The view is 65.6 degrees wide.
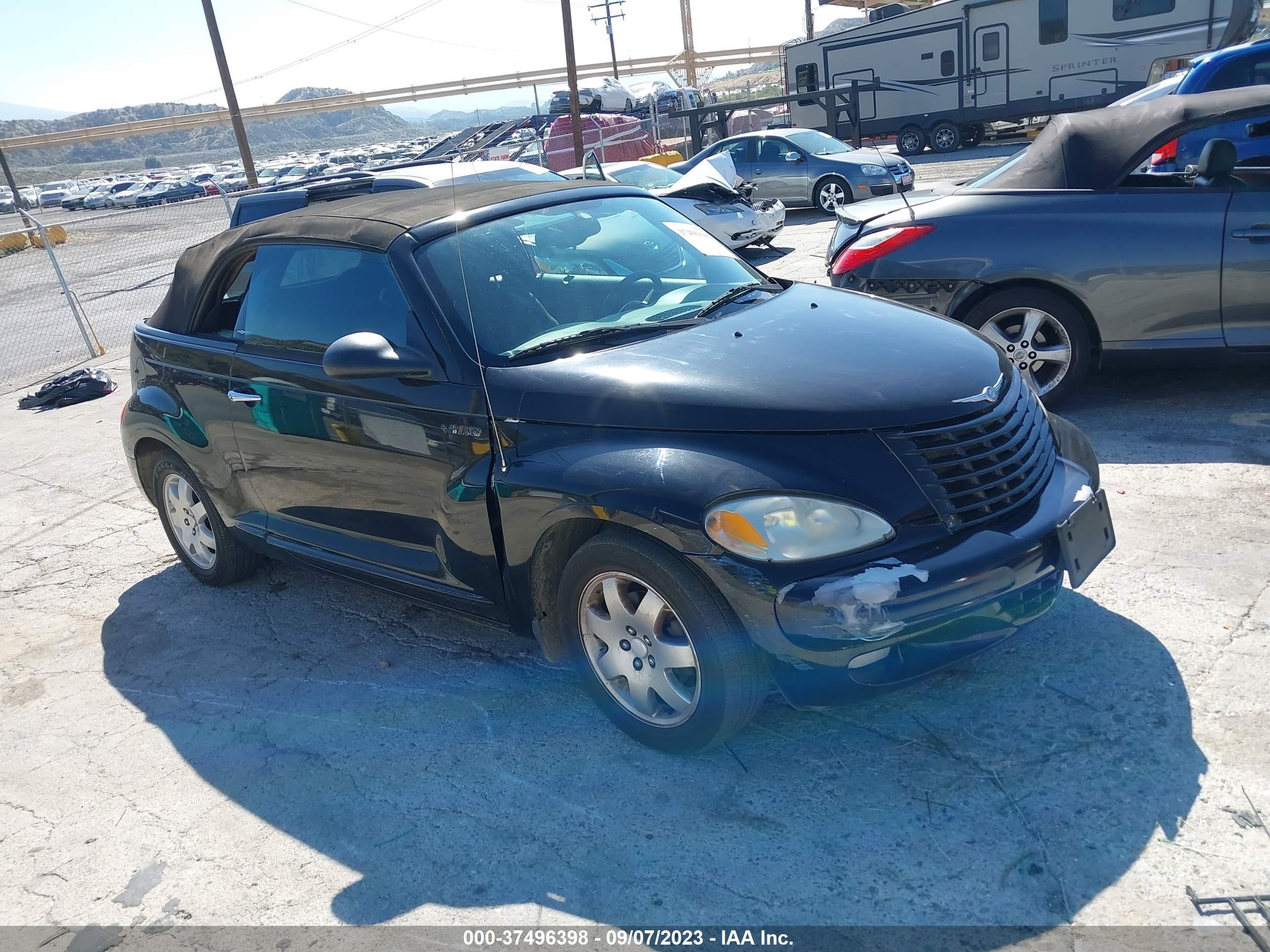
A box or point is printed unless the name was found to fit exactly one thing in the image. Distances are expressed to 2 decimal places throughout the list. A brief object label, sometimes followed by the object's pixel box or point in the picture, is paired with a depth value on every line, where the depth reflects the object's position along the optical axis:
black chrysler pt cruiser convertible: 2.74
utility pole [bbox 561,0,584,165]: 26.12
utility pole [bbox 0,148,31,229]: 39.53
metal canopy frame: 26.08
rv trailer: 22.98
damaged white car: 12.38
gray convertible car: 5.07
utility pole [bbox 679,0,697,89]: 88.94
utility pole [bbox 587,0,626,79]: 77.19
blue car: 10.48
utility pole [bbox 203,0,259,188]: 24.80
